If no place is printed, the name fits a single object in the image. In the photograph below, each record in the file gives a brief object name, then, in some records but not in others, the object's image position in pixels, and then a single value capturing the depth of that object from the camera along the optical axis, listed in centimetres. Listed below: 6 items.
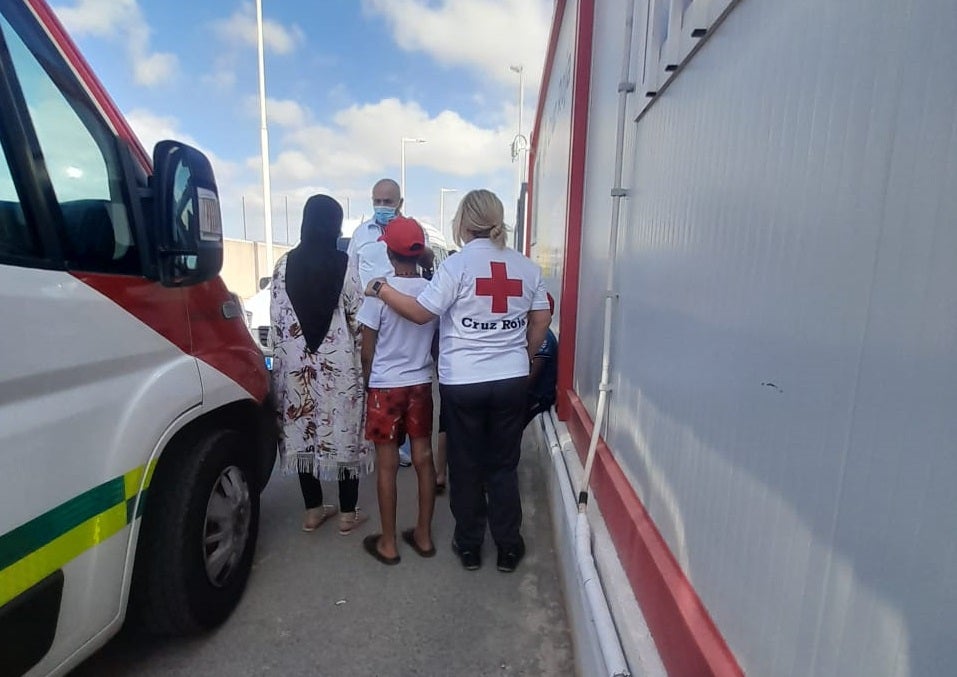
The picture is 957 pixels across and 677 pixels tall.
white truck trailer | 76
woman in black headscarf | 279
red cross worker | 257
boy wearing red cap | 272
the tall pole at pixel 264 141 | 1244
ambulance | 145
